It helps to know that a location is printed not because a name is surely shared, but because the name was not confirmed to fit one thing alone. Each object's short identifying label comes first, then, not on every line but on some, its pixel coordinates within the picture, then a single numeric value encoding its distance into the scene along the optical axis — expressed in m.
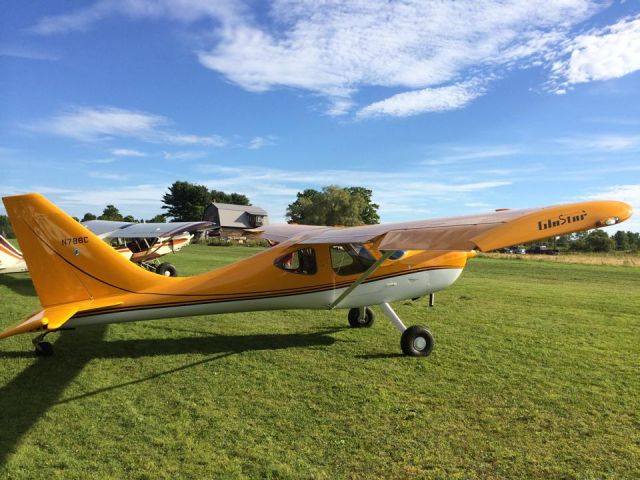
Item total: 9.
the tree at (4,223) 111.79
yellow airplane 5.23
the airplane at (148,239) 15.00
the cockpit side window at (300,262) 6.23
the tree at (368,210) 79.83
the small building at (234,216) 76.50
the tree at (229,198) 99.25
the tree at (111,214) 80.90
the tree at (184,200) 90.62
